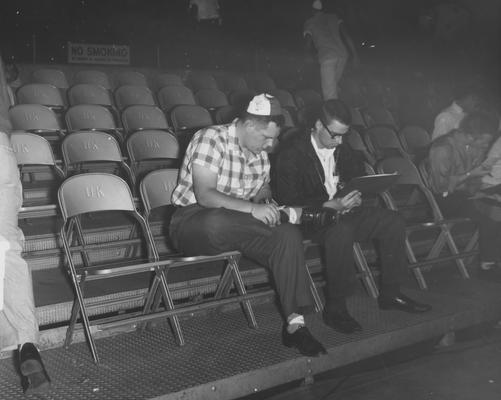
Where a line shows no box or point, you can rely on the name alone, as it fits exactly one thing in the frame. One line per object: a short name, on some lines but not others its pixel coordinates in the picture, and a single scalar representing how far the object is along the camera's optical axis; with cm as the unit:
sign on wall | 780
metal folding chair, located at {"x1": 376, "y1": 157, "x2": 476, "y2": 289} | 387
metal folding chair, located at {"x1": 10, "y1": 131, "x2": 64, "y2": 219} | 343
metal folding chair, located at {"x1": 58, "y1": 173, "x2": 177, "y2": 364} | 271
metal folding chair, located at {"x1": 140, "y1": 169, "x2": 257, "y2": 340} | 298
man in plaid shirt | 286
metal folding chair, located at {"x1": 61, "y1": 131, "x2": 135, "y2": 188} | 384
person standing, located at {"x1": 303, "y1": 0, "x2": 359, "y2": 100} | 632
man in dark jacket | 321
